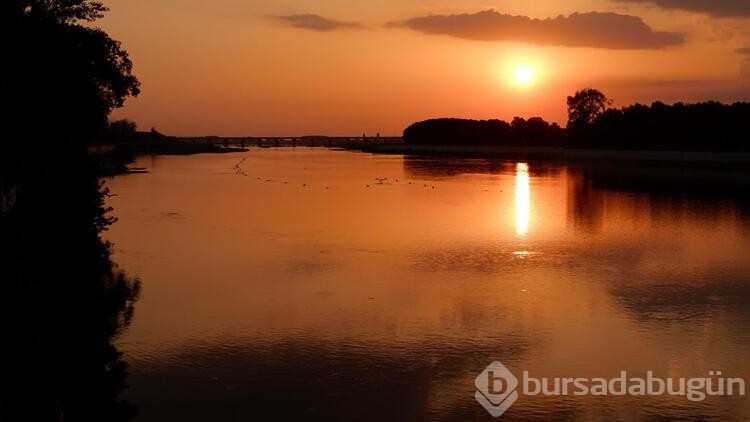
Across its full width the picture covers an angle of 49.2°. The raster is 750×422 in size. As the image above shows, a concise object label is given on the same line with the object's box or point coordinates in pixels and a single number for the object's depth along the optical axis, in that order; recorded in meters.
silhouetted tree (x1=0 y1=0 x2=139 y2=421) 11.39
